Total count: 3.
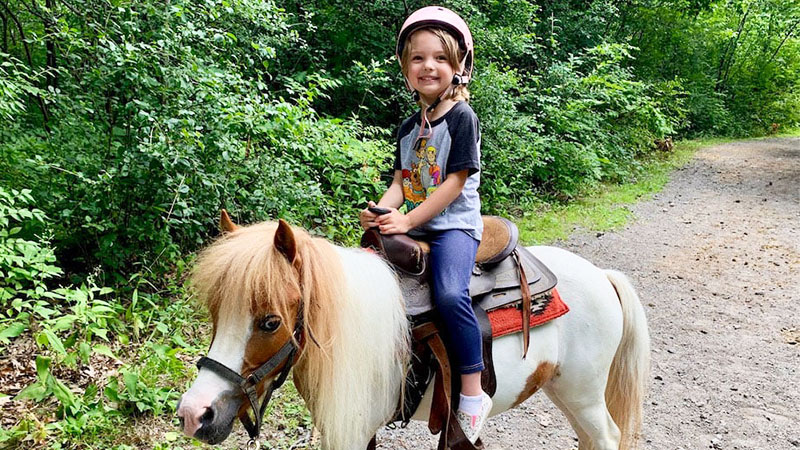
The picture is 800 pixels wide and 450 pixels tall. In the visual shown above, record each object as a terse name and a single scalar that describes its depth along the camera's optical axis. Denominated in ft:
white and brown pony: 4.45
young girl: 5.89
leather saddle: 5.96
